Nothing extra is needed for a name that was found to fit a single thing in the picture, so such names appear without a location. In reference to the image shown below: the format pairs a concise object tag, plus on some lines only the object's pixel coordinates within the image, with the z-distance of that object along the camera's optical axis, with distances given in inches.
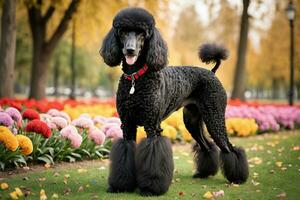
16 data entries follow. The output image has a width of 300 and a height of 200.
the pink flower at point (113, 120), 305.2
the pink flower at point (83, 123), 267.4
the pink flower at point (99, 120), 306.0
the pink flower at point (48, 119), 250.8
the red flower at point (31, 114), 249.9
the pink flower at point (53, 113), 282.5
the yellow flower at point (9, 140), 192.7
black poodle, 167.3
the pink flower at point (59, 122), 254.4
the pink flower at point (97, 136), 255.9
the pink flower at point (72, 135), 235.6
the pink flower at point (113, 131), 275.6
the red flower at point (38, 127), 217.6
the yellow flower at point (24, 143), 202.3
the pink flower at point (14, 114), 232.8
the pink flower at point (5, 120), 212.3
